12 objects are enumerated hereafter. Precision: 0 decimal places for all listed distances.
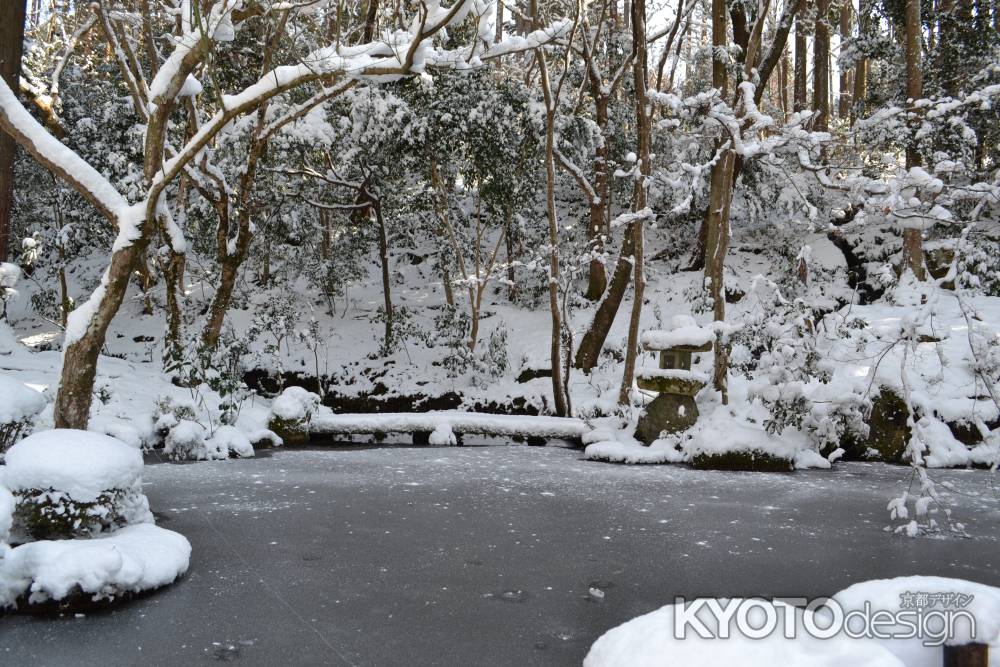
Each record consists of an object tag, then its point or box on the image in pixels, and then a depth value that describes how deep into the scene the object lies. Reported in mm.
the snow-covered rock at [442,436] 11430
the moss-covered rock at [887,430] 9312
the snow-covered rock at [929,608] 2418
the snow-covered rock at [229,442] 9680
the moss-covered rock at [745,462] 8898
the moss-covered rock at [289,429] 11250
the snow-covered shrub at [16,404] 6406
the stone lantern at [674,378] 9438
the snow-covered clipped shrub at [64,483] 4531
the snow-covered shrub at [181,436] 9414
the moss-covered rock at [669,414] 9859
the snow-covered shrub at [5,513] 4014
